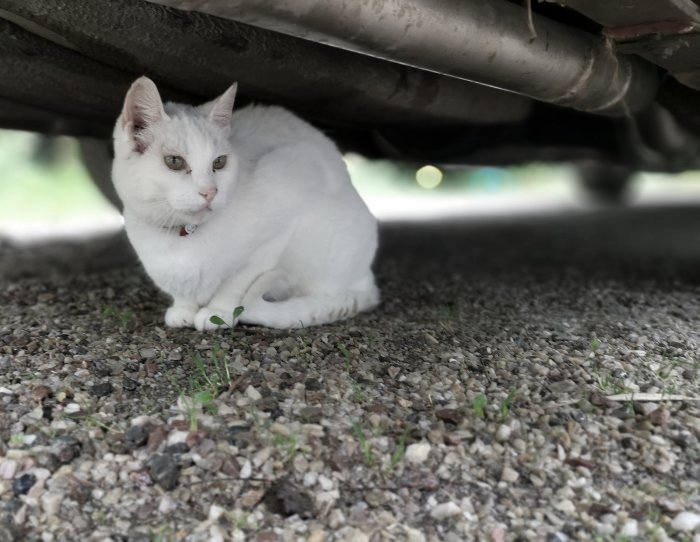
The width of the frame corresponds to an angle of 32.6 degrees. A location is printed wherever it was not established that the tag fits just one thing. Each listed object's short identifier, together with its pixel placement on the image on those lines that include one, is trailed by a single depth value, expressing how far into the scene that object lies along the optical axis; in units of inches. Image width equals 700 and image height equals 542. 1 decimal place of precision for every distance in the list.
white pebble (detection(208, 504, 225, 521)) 35.1
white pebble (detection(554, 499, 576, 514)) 35.9
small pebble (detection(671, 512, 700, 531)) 35.2
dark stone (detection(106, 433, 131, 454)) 37.1
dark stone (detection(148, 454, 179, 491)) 35.9
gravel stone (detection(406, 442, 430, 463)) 37.1
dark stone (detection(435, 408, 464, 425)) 38.9
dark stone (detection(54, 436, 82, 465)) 36.7
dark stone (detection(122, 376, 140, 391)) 40.4
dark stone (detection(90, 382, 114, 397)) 40.0
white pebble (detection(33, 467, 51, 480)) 36.1
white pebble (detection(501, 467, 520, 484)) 36.8
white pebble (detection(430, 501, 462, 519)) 35.5
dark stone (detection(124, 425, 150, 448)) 37.4
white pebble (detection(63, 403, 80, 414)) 38.9
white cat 42.3
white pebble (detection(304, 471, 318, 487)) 36.2
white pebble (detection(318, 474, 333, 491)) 36.1
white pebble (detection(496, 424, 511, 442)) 38.1
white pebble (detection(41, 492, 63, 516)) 35.1
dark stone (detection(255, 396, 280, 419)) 38.8
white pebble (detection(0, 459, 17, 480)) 36.1
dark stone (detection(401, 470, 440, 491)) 36.3
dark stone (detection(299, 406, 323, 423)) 38.6
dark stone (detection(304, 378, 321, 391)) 40.6
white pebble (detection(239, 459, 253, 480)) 36.3
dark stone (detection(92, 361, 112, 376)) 41.4
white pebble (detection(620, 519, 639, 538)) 35.0
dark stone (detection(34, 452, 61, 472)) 36.4
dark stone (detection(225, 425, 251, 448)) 37.3
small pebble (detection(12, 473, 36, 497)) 35.7
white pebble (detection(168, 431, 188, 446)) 37.2
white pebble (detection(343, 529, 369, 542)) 34.6
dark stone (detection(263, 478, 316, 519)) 35.4
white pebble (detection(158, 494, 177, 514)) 35.3
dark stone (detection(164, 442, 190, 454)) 36.9
